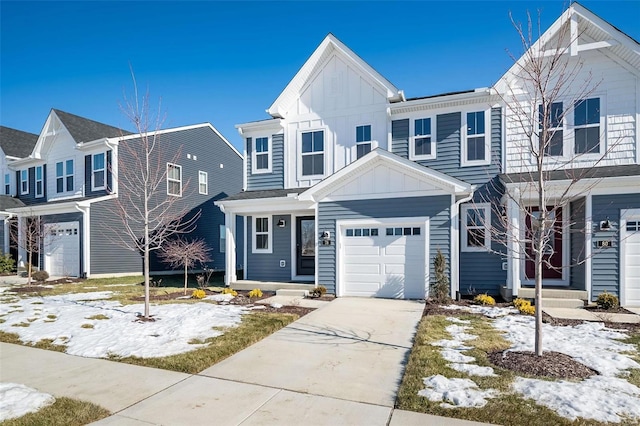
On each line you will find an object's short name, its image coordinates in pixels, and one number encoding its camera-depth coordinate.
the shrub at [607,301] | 8.89
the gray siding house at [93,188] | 16.88
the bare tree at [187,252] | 11.88
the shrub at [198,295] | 10.98
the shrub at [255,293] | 11.13
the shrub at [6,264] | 18.58
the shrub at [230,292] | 11.21
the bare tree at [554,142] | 9.94
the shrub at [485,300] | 9.58
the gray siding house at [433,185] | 9.68
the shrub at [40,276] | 15.62
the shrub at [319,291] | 10.90
